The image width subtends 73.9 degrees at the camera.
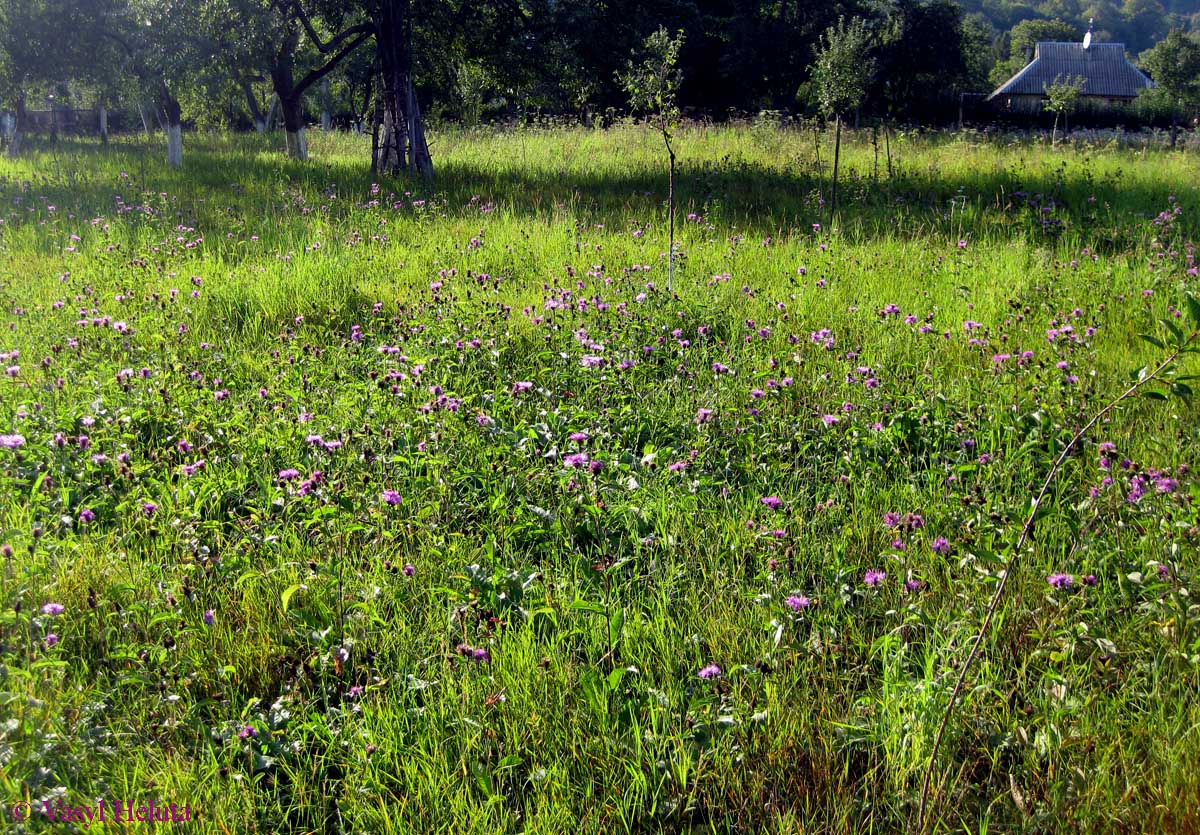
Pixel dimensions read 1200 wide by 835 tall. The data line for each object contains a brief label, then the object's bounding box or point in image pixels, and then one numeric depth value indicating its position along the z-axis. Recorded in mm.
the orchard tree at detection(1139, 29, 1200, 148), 55219
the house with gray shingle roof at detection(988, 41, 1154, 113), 69812
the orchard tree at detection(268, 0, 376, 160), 13852
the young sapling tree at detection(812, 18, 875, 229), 9891
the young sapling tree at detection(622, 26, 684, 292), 6348
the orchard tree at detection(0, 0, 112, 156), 17734
